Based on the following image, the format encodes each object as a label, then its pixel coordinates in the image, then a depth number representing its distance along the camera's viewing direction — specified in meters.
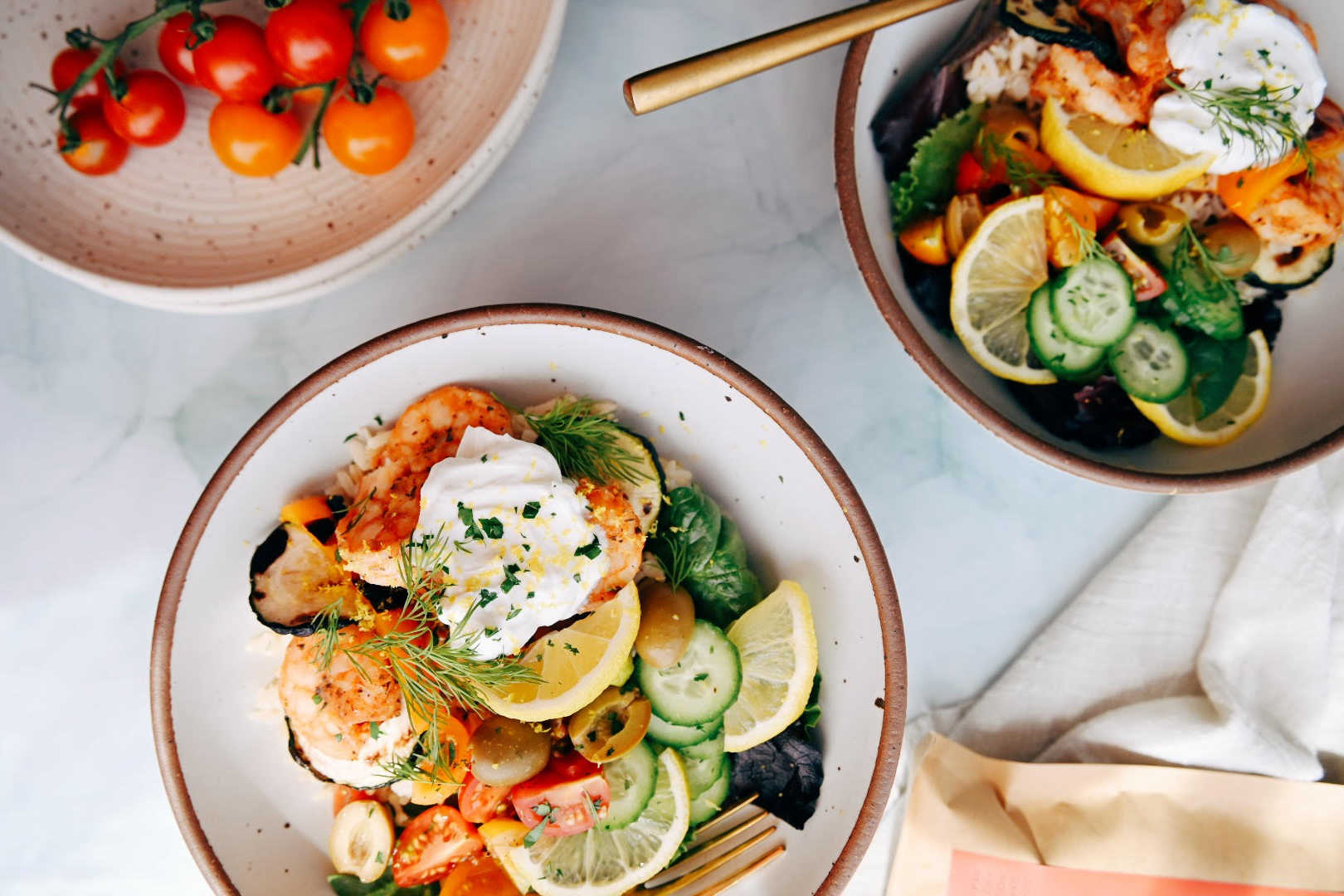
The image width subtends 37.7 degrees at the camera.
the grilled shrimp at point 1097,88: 0.60
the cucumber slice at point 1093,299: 0.61
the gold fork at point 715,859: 0.62
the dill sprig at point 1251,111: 0.60
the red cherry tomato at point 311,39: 0.61
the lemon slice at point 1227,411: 0.62
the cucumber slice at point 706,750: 0.61
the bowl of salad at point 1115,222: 0.60
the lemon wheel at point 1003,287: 0.61
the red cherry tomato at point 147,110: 0.62
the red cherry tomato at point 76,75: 0.62
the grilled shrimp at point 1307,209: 0.61
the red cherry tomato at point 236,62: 0.62
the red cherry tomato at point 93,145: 0.62
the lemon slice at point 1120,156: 0.61
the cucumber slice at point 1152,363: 0.62
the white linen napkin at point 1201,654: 0.66
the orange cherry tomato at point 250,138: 0.62
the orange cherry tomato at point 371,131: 0.61
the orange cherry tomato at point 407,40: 0.61
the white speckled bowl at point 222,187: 0.63
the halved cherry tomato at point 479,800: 0.61
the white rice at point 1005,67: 0.62
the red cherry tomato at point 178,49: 0.62
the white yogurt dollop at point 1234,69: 0.60
